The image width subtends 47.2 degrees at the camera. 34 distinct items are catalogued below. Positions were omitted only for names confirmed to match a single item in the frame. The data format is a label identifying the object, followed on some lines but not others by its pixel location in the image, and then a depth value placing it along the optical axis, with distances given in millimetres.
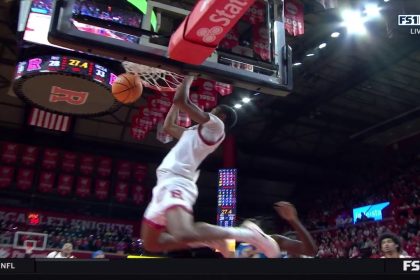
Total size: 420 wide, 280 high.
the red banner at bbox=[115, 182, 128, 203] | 17516
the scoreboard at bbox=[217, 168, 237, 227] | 13438
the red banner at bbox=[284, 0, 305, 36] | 9094
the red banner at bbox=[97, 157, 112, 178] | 17531
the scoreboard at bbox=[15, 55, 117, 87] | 8414
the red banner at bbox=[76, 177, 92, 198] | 17031
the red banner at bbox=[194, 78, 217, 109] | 10133
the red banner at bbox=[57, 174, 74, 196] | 16781
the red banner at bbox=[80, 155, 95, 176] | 17266
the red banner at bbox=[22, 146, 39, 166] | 16594
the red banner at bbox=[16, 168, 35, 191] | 16328
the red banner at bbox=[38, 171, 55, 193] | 16578
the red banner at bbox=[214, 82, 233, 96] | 9635
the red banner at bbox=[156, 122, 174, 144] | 9727
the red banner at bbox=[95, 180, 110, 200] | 17266
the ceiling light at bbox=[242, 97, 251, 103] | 14031
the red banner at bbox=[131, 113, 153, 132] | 11680
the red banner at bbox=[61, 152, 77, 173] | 17031
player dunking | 3020
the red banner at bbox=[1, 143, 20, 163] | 16266
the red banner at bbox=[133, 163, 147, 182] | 18047
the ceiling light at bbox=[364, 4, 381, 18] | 9498
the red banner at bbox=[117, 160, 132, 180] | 17844
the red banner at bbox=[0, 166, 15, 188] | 16078
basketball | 4801
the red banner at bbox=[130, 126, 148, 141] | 11930
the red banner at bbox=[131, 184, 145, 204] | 17734
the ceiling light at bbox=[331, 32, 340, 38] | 11048
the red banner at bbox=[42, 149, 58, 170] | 16797
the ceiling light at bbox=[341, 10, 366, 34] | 10164
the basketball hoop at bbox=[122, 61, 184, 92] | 5710
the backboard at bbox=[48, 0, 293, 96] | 4016
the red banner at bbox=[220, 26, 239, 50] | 7738
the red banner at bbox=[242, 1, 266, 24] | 8906
